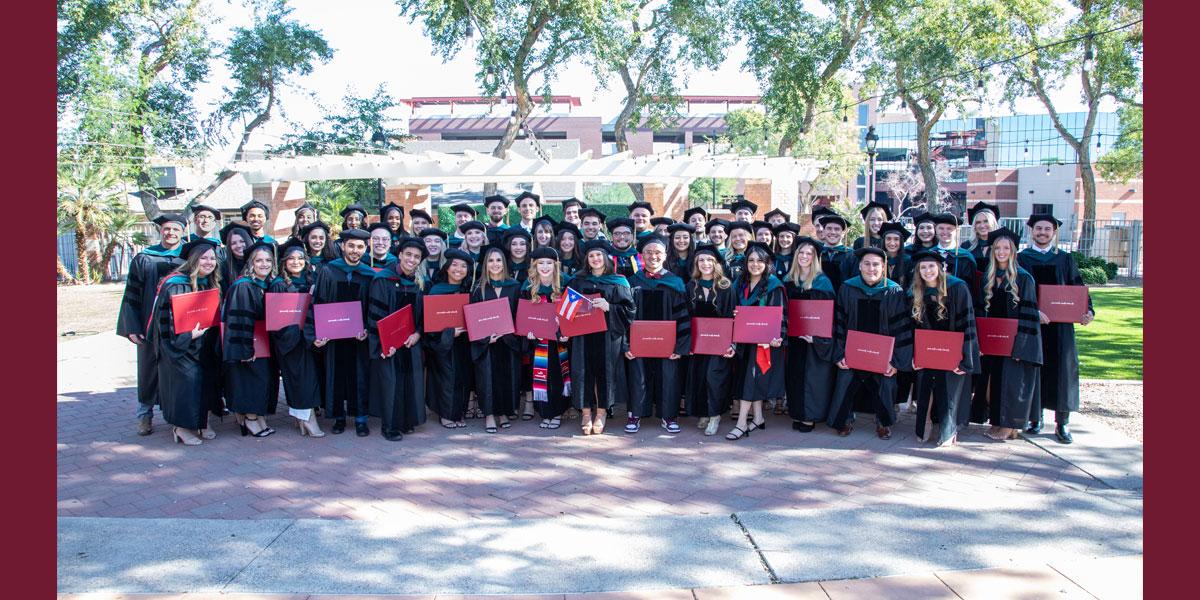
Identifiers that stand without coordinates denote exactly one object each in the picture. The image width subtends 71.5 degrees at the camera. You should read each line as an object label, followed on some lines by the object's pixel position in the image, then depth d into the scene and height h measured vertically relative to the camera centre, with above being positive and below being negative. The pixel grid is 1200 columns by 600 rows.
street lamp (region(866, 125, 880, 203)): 22.37 +3.52
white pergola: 21.47 +2.80
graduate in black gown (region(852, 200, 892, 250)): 8.76 +0.56
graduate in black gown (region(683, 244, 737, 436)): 7.53 -0.77
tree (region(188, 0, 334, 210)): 26.39 +6.88
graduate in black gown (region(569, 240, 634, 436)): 7.54 -0.69
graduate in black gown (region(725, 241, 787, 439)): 7.43 -0.74
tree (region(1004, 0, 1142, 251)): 25.69 +7.07
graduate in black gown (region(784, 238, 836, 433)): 7.52 -0.80
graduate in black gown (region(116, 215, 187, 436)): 7.49 -0.34
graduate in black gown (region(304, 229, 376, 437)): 7.55 -0.69
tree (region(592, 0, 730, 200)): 23.62 +6.84
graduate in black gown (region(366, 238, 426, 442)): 7.43 -0.76
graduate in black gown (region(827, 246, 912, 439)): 7.20 -0.48
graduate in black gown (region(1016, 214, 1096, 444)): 7.23 -0.62
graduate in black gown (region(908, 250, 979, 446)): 6.98 -0.45
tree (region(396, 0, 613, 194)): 21.83 +6.57
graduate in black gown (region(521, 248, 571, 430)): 7.68 -0.80
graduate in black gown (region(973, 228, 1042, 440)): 7.07 -0.55
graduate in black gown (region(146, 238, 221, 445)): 7.14 -0.69
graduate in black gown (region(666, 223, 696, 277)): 8.69 +0.29
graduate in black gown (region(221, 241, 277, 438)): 7.24 -0.62
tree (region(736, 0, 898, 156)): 23.91 +6.54
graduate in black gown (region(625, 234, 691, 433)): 7.55 -0.52
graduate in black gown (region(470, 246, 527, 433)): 7.73 -0.80
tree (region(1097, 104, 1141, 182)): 35.16 +4.89
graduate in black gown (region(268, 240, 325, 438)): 7.41 -0.74
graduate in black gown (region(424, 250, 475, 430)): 7.72 -0.81
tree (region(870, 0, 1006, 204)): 24.27 +6.67
